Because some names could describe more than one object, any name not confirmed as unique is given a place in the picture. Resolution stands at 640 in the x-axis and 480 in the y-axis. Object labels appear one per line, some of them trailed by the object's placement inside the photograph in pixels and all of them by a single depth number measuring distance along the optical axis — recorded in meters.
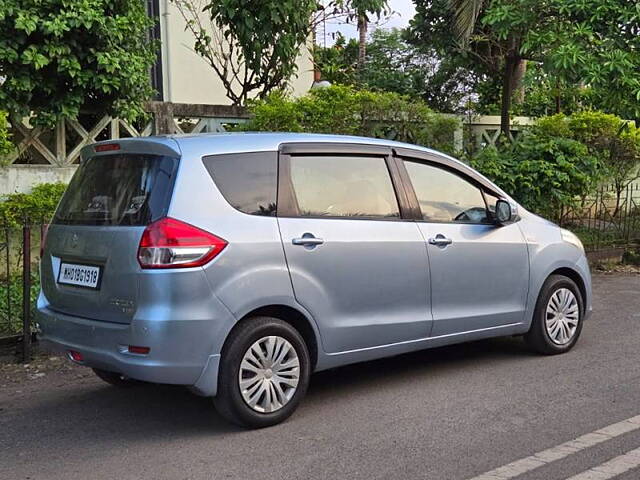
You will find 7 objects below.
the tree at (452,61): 15.17
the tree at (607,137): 12.45
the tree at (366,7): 11.89
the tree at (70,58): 8.22
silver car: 4.30
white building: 14.07
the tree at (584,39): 9.27
